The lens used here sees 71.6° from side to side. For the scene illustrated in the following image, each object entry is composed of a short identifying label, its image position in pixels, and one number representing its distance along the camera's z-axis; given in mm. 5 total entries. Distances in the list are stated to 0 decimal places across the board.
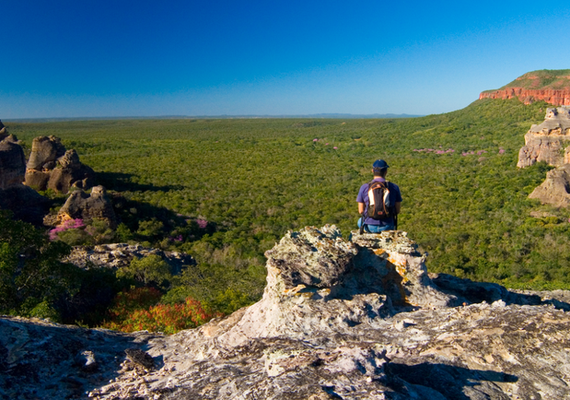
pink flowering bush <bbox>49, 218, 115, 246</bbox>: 16359
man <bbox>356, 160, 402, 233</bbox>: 5754
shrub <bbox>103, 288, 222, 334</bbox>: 6809
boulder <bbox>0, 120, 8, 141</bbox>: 30000
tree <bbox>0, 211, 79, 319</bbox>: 6922
